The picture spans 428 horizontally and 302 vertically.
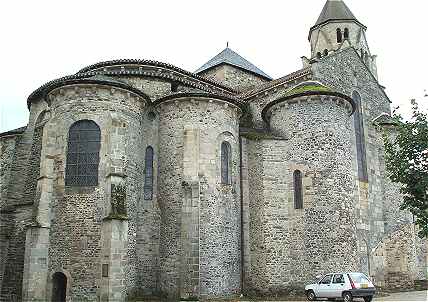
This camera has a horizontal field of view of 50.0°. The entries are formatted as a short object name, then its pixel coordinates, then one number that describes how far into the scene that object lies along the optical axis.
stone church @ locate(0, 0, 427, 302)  17.31
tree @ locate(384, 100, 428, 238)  12.30
